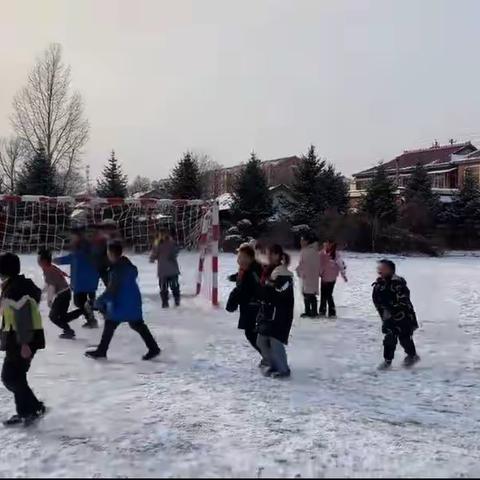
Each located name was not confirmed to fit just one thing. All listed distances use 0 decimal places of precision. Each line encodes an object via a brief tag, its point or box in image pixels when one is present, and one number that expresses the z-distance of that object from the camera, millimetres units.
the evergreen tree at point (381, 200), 41656
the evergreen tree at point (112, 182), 42656
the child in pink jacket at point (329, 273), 11758
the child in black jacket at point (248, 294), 7391
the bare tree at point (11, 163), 55338
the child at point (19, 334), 5348
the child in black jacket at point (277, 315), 6891
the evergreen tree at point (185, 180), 41969
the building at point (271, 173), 65625
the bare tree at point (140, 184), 86425
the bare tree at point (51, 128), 44750
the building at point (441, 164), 63656
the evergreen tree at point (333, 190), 41750
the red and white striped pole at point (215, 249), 13266
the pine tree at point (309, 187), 40344
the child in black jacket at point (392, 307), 7535
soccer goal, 14164
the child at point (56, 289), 9133
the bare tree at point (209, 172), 69306
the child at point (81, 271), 9781
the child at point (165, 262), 12594
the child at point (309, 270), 11617
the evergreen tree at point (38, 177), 38938
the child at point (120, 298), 7641
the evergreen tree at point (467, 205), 43750
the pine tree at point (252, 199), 39531
